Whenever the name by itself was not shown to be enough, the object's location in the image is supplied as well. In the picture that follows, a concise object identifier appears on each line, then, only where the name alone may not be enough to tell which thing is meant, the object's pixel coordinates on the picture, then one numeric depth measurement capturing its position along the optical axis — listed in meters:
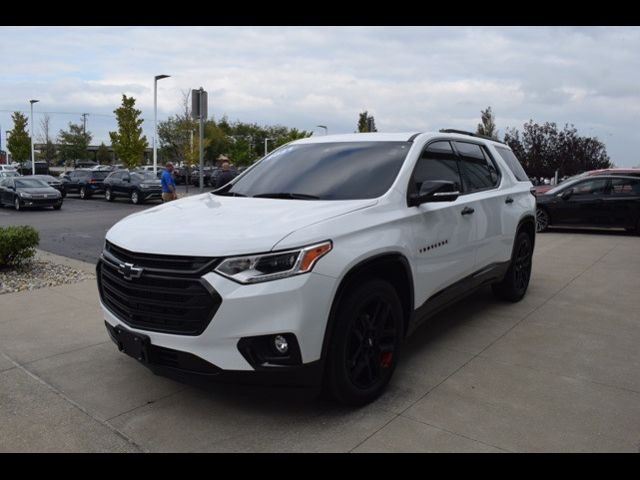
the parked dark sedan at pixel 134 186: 24.97
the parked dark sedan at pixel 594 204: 12.97
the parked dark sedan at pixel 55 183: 28.30
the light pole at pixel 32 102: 48.69
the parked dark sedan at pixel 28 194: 22.38
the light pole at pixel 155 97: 31.86
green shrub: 7.67
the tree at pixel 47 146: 74.38
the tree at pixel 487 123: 41.16
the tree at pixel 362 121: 38.66
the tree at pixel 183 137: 37.34
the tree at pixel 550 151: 32.59
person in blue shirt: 13.70
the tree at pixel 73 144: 74.50
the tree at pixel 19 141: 53.47
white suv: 3.05
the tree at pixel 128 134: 37.72
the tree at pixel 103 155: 80.19
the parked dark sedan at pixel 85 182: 29.47
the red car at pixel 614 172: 14.48
